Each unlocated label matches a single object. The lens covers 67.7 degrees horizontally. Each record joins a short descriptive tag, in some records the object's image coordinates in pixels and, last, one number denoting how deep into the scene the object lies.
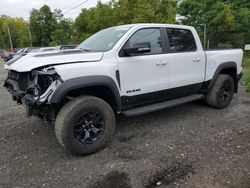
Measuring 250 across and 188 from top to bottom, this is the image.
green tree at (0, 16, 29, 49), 44.43
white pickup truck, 2.55
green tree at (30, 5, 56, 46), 35.93
